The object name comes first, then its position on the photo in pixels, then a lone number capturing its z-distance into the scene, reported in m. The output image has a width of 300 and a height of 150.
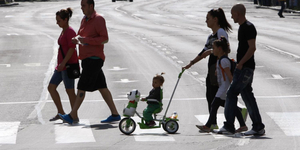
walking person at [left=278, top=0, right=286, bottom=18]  88.50
